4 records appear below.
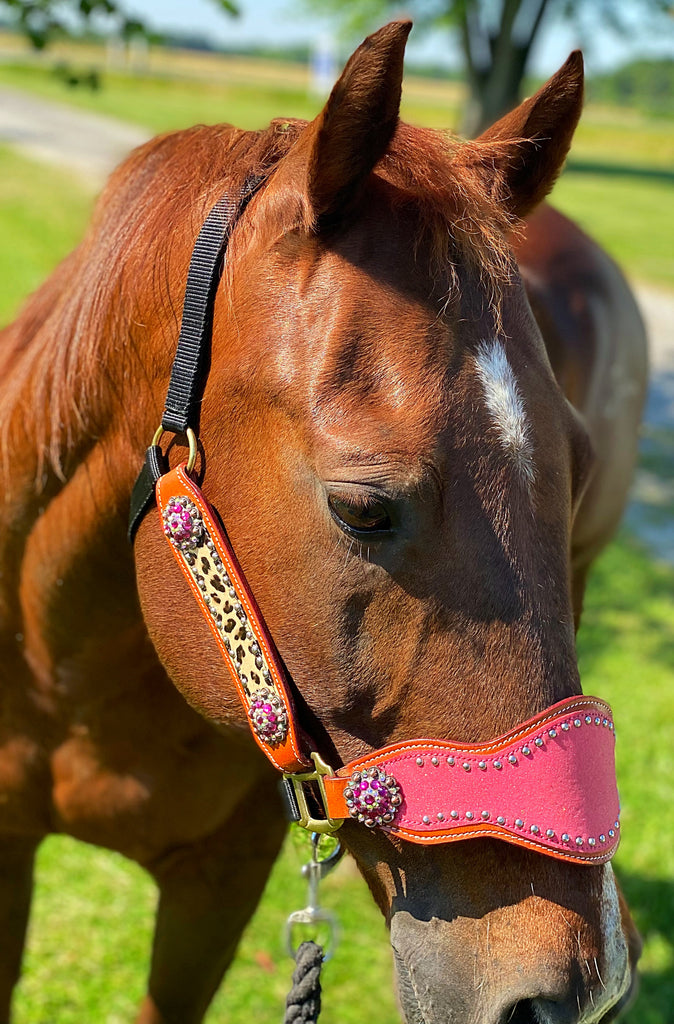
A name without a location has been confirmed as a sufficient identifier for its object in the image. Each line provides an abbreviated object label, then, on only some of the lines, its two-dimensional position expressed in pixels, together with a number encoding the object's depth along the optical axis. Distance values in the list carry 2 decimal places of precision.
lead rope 1.79
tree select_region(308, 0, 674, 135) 8.88
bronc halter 1.43
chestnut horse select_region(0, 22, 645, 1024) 1.44
